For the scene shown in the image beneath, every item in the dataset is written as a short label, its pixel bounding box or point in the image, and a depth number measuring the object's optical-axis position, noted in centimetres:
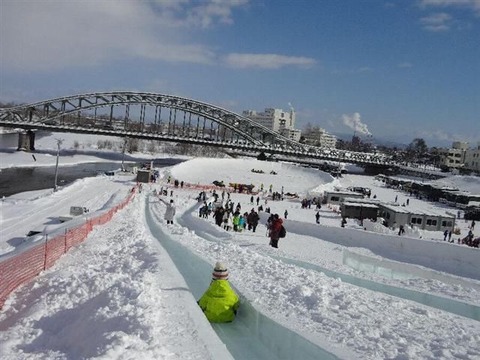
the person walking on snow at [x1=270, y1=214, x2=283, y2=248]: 1738
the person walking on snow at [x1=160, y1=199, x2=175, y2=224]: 2144
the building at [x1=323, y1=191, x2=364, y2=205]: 4570
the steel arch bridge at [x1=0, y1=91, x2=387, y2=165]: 10194
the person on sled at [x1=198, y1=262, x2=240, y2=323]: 821
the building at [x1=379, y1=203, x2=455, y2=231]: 3272
